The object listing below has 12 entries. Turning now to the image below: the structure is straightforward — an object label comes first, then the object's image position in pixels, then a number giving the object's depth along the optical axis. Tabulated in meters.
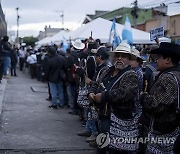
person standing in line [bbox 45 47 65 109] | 8.33
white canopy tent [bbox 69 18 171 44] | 11.61
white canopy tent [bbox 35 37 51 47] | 21.41
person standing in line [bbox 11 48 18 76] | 15.41
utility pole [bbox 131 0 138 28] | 24.49
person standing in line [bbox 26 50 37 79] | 15.78
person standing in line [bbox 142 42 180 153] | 3.07
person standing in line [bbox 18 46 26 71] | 19.14
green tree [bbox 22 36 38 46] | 57.62
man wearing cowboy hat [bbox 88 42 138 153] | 3.52
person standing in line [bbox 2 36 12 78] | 12.29
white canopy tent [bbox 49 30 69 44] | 17.87
